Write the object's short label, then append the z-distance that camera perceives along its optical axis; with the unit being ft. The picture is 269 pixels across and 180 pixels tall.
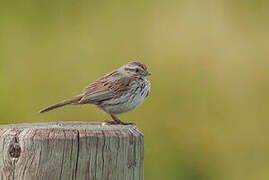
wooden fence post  23.39
